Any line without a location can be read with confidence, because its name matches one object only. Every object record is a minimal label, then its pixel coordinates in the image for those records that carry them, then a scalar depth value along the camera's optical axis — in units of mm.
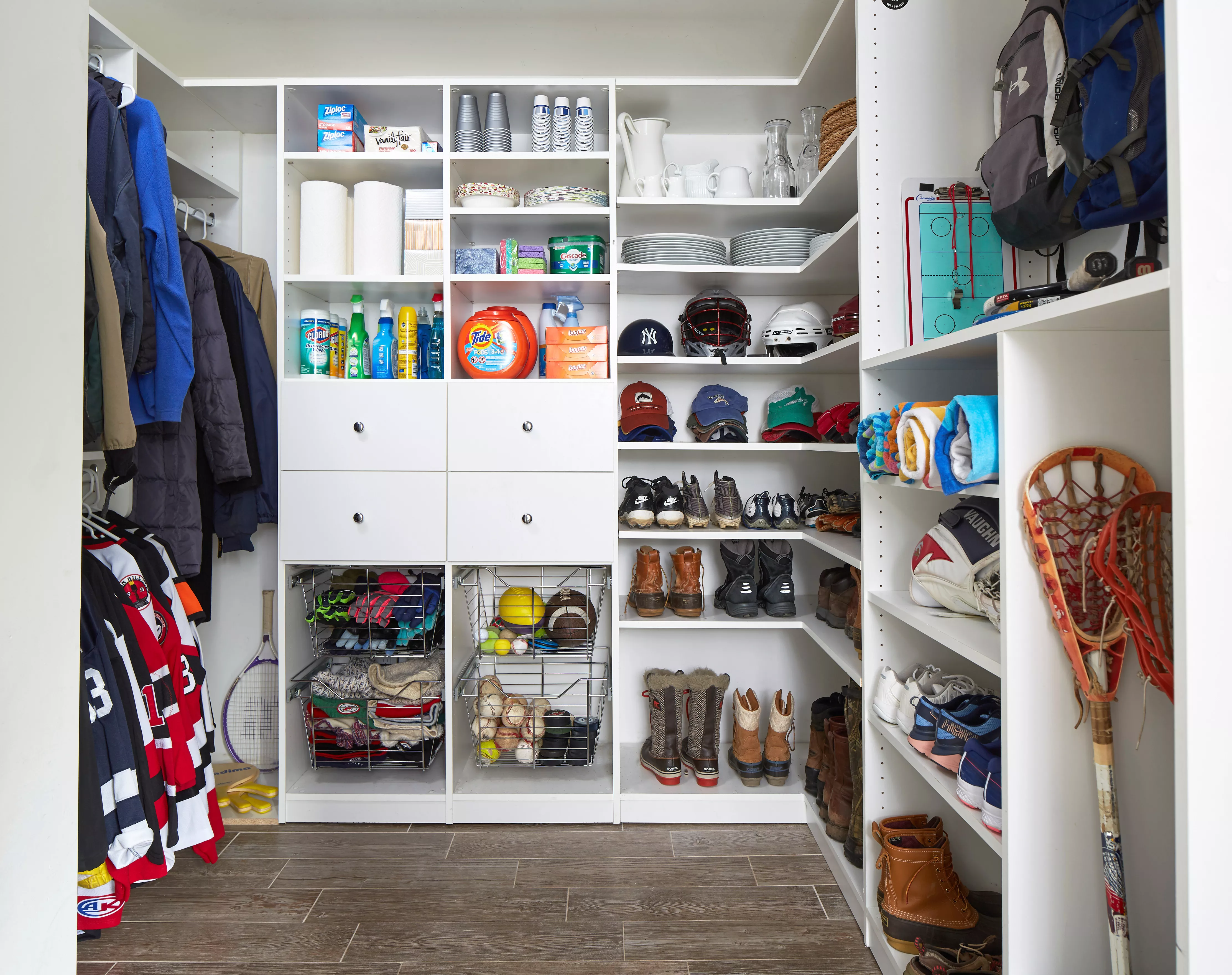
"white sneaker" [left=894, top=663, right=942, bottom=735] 1575
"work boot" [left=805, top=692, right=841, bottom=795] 2244
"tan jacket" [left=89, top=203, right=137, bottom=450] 1605
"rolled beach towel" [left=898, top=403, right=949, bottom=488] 1310
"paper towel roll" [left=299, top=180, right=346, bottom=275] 2383
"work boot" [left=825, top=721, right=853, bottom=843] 1995
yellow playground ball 2533
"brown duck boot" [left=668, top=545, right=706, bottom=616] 2398
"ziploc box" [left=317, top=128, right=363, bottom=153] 2336
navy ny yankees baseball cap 2434
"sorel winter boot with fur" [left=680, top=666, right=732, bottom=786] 2396
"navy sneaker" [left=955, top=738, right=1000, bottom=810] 1254
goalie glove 1345
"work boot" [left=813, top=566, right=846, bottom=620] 2299
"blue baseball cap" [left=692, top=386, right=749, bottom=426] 2518
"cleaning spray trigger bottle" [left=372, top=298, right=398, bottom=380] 2373
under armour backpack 1349
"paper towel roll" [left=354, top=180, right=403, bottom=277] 2385
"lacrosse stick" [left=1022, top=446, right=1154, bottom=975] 987
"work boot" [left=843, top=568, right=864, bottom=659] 1954
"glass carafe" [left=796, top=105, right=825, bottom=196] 2307
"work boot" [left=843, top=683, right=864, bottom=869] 1851
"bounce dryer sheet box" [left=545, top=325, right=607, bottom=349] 2334
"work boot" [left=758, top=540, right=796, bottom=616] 2408
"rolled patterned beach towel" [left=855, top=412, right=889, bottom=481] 1559
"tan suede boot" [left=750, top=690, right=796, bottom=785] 2336
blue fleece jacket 1839
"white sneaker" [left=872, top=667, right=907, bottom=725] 1638
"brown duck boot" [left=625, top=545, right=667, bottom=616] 2402
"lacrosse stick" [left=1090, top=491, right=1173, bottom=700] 948
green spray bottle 2389
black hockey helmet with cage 2398
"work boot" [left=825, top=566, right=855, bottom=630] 2209
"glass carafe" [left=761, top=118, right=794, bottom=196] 2410
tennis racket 2650
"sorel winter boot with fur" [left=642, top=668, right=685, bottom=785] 2406
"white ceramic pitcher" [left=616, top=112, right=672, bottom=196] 2420
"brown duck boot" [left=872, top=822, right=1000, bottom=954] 1502
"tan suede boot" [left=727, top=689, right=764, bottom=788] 2340
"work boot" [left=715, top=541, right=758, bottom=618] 2383
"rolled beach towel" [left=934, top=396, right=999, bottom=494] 1158
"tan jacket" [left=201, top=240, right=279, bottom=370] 2416
